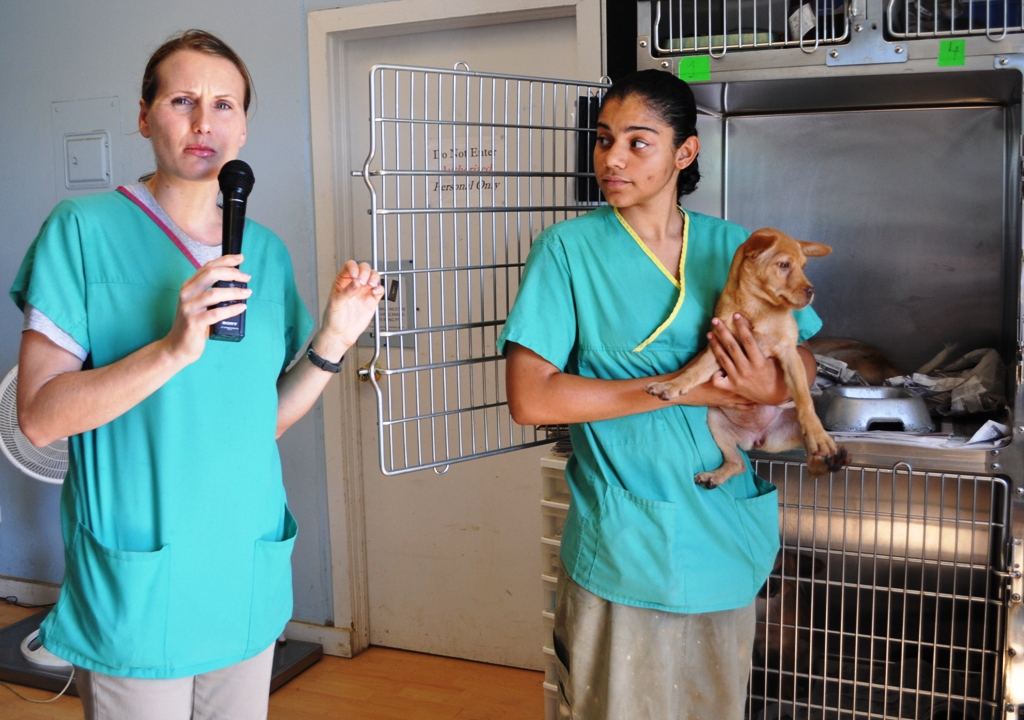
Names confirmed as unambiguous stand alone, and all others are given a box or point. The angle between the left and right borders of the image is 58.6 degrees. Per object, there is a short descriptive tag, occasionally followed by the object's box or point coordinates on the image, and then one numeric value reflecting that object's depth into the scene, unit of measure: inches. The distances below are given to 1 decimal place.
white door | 107.9
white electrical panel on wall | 119.7
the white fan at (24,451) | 100.5
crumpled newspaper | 67.7
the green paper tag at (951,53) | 59.1
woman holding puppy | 51.3
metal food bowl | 63.4
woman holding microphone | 42.9
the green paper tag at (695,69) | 65.1
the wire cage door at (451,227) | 99.5
